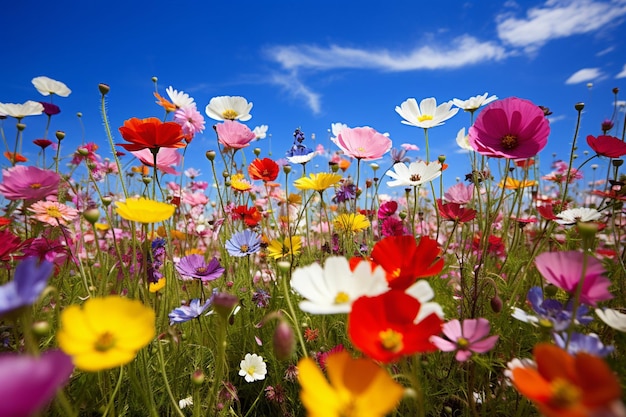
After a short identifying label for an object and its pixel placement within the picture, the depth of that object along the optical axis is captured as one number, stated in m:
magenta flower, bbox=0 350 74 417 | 0.27
